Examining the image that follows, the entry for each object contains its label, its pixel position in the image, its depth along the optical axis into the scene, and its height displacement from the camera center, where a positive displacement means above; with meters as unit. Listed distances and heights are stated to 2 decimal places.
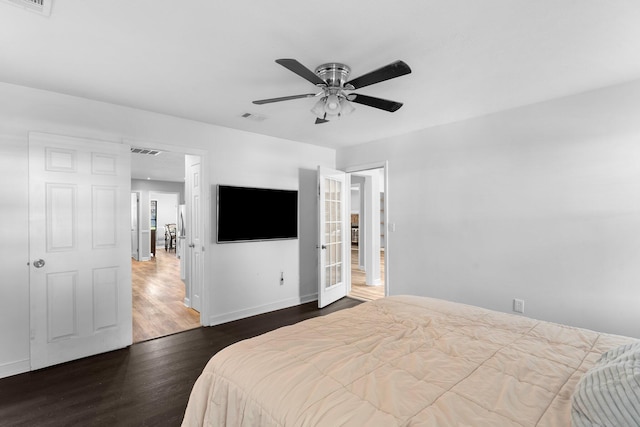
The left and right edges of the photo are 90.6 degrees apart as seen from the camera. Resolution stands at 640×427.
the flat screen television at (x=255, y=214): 3.96 +0.03
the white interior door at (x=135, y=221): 9.10 -0.13
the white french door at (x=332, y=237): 4.57 -0.33
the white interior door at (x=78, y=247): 2.79 -0.28
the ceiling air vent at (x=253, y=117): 3.53 +1.13
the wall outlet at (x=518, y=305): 3.22 -0.94
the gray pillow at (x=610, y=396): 0.91 -0.57
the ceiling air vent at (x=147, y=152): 5.31 +1.10
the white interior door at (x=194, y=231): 4.07 -0.19
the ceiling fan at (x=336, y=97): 2.28 +0.86
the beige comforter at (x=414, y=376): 1.06 -0.67
